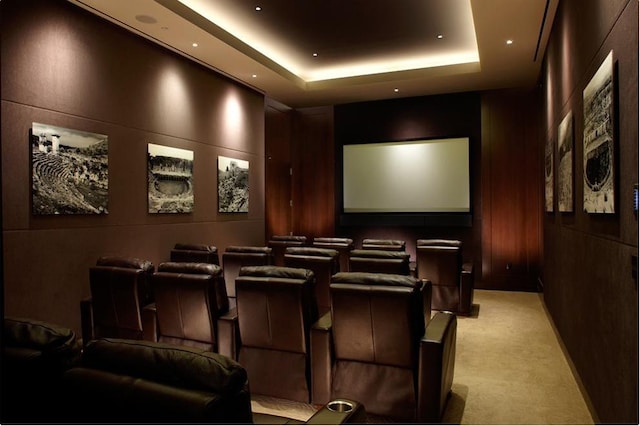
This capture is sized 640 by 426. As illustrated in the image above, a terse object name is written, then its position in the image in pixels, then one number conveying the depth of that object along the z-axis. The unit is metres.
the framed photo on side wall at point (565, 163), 3.43
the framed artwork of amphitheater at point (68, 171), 3.82
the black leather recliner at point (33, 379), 1.21
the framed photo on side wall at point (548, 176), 4.92
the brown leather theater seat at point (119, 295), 3.14
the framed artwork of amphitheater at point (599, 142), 2.19
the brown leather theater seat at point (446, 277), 5.12
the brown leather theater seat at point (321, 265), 3.98
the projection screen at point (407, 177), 7.75
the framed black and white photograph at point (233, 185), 6.51
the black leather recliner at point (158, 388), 1.01
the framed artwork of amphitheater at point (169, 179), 5.19
